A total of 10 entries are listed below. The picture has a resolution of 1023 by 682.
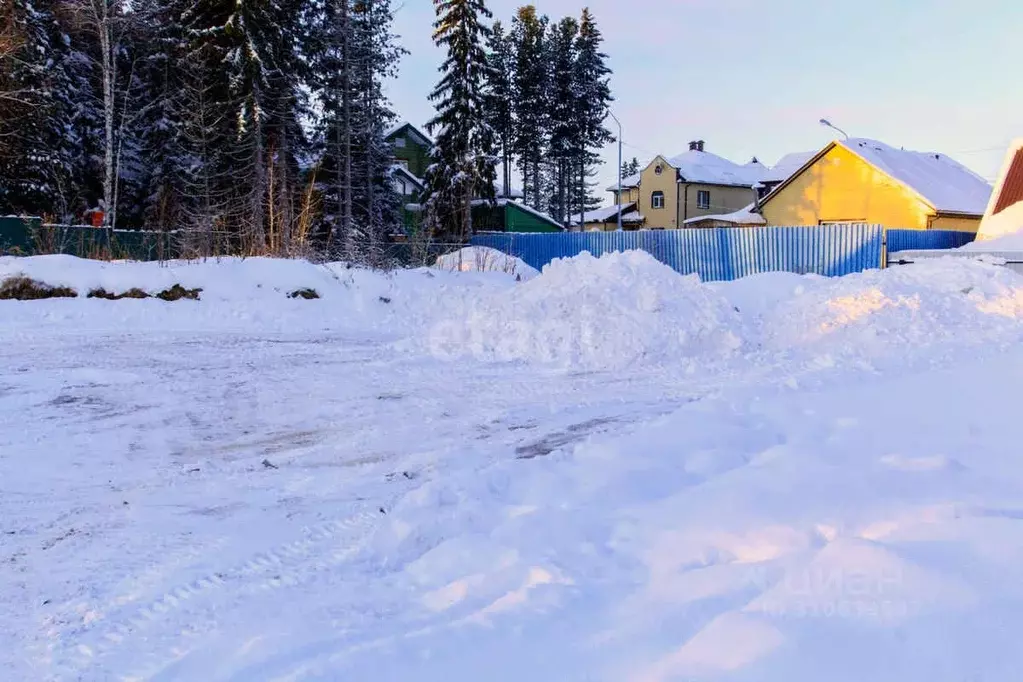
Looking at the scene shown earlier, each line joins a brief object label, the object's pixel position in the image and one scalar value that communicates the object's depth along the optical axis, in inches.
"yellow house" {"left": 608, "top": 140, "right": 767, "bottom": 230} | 2025.1
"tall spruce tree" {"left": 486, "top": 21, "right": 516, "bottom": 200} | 1843.0
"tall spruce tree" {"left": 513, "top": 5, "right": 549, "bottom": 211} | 1834.4
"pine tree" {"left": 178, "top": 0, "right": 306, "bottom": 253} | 967.0
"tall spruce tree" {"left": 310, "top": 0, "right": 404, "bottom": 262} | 1143.0
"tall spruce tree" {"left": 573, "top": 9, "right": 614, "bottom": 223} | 1813.5
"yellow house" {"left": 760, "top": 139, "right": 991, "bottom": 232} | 1209.4
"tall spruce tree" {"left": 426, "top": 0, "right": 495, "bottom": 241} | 1215.6
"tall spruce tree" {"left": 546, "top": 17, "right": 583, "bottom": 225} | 1793.8
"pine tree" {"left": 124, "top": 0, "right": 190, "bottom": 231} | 1097.4
